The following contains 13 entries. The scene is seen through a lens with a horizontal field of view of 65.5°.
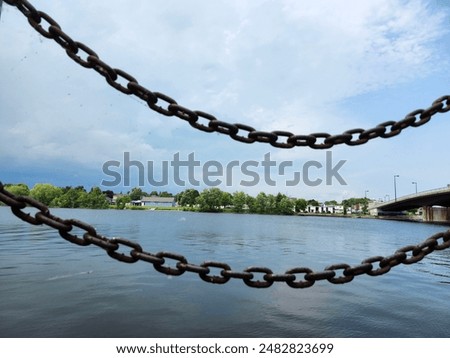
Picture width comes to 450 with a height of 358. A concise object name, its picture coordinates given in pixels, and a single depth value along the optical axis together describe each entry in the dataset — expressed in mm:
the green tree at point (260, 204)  128250
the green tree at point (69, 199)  115812
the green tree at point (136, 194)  176088
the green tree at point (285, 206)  127188
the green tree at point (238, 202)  133375
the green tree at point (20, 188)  109975
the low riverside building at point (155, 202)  174000
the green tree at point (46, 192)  114750
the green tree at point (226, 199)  134400
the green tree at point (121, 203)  140250
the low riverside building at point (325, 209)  162625
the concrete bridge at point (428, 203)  53531
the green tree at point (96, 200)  120512
